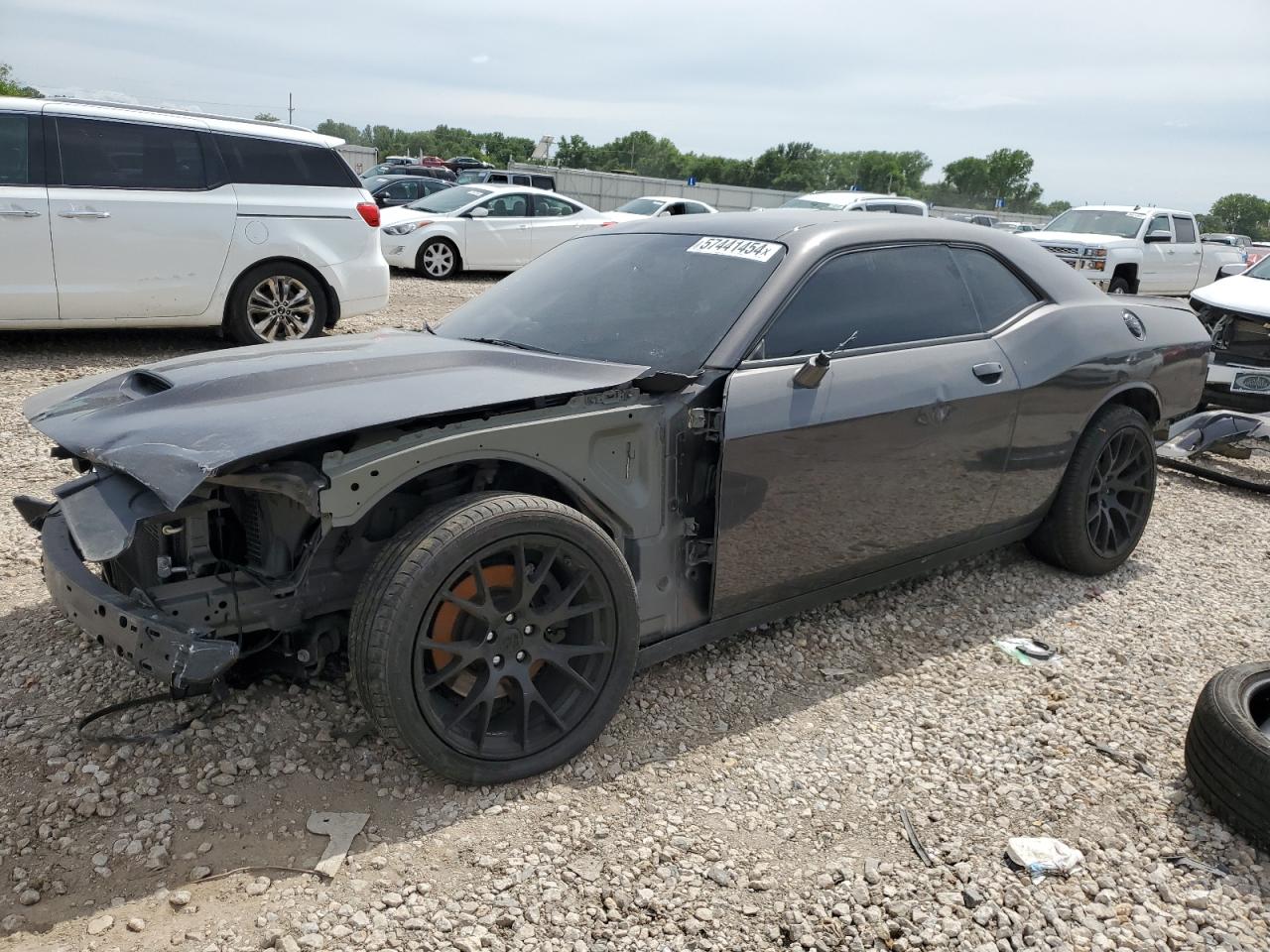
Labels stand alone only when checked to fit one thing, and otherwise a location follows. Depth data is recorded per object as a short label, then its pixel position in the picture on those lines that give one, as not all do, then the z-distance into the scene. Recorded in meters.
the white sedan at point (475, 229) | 13.66
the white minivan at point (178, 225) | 6.81
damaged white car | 7.43
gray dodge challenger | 2.53
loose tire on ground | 2.75
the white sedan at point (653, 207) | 16.84
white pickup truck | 15.48
